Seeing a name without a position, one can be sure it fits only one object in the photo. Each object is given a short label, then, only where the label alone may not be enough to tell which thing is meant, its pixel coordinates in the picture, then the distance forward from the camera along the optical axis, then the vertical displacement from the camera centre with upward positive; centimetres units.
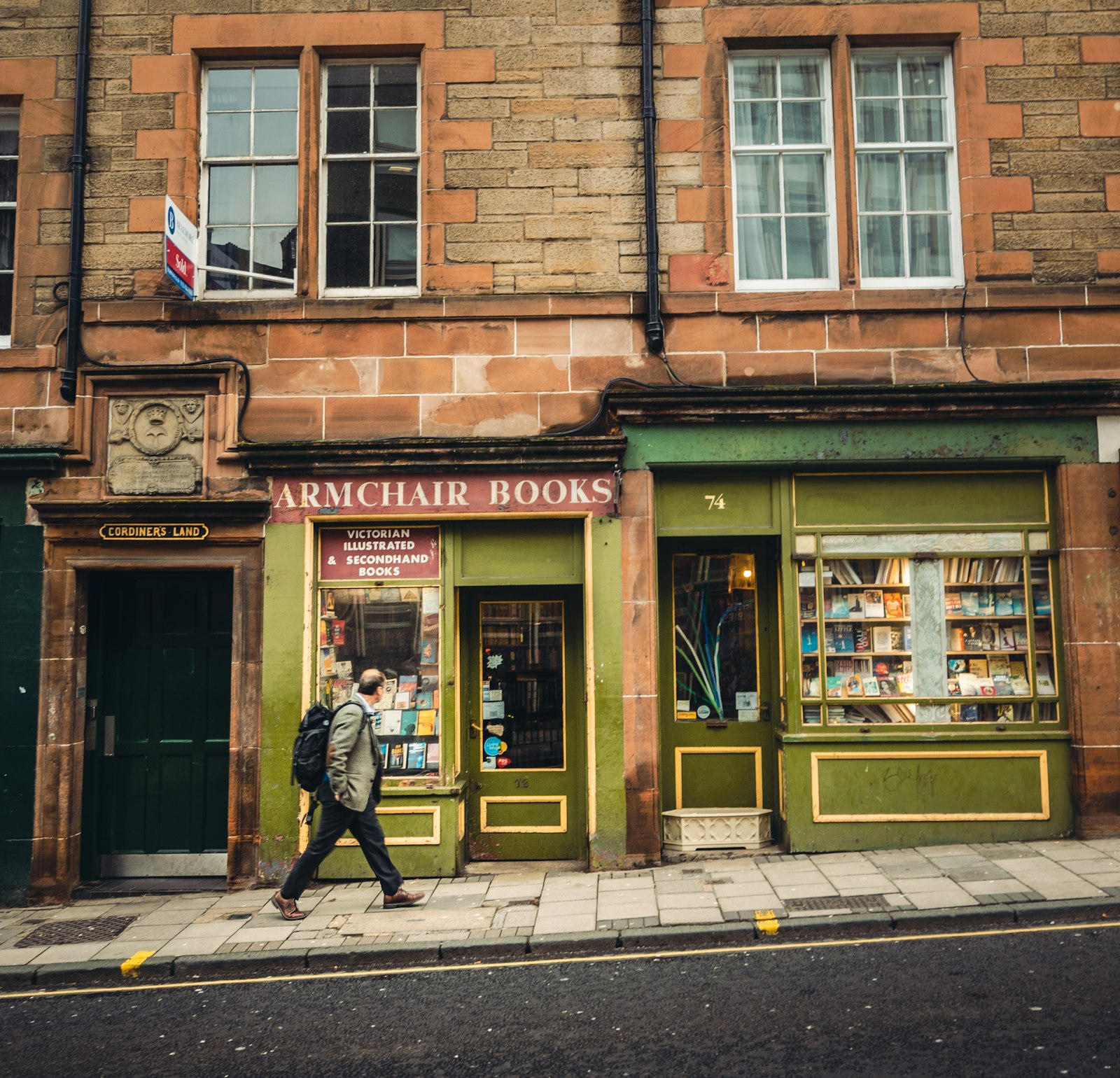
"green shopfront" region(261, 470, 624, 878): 856 -3
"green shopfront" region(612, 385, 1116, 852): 859 +28
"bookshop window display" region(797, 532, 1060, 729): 882 +17
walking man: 738 -114
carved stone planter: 878 -165
